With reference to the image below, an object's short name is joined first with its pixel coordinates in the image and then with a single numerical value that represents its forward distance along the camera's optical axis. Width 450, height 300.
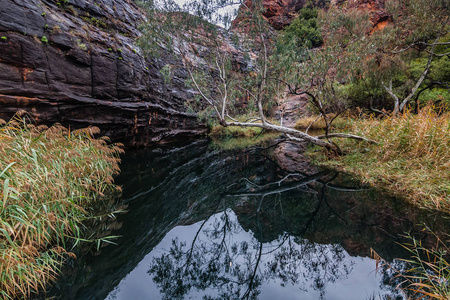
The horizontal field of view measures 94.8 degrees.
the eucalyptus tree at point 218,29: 7.48
